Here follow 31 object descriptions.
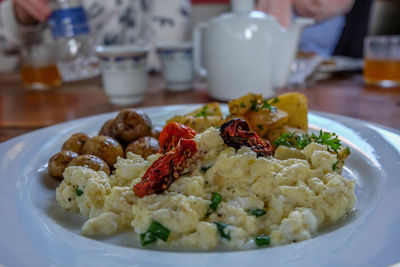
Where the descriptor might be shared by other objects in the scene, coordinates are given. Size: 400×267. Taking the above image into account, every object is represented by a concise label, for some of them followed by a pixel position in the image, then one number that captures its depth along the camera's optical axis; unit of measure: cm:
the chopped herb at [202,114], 42
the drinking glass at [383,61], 68
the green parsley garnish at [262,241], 26
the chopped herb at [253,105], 41
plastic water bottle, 68
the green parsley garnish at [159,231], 26
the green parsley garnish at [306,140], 35
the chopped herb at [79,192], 32
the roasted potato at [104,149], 38
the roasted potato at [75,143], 40
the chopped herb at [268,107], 41
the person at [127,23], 89
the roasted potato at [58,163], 36
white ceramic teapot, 58
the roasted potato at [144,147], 39
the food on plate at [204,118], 41
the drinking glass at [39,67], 70
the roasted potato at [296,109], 42
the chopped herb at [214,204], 29
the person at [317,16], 97
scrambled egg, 27
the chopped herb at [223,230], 26
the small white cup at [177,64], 68
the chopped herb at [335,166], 33
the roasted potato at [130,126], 42
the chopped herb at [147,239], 26
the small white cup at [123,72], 60
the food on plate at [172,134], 34
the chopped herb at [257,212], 29
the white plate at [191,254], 22
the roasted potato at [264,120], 40
